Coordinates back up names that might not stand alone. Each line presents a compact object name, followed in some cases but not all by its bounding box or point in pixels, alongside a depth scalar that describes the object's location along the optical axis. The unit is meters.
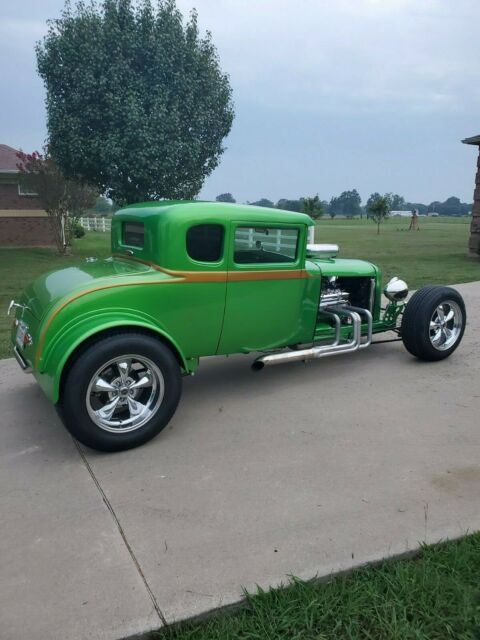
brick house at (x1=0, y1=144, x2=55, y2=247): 21.69
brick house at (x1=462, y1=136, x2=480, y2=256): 16.77
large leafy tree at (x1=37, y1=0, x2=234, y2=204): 16.59
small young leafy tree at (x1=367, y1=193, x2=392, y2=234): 40.31
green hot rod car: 3.42
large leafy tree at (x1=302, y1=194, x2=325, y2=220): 39.47
